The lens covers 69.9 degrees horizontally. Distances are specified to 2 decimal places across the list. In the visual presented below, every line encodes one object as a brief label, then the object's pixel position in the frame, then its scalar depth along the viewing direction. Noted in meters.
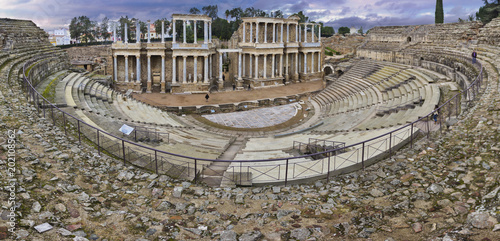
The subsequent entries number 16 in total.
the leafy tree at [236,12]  87.38
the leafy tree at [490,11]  37.57
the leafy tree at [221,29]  80.69
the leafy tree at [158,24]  91.12
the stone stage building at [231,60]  39.56
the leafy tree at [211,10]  90.00
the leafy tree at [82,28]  88.88
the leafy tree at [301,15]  80.03
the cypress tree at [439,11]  49.09
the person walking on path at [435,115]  16.77
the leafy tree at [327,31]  113.12
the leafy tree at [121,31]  79.12
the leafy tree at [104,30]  96.34
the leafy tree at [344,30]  117.05
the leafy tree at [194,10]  86.36
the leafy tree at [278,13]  81.03
